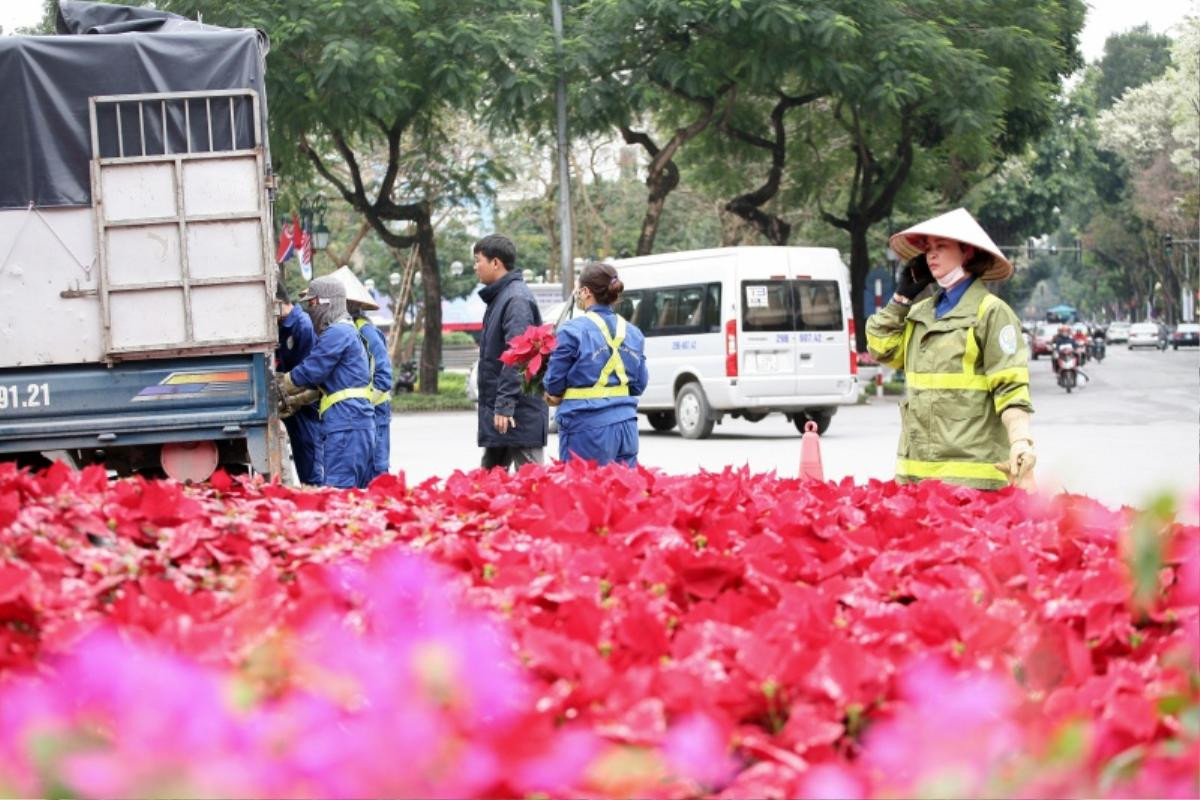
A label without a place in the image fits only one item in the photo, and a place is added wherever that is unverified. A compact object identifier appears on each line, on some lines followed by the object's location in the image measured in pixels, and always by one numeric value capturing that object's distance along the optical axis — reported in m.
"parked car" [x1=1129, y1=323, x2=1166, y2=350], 73.69
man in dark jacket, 9.17
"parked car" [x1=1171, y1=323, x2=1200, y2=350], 71.81
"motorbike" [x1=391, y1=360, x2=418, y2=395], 36.75
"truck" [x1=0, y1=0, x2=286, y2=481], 9.83
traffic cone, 8.35
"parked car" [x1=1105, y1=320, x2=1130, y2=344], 89.44
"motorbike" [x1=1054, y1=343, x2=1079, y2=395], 33.88
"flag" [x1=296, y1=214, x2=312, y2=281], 29.70
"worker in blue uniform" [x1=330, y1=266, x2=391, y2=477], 10.65
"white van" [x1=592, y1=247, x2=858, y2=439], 21.50
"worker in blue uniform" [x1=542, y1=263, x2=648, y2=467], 8.37
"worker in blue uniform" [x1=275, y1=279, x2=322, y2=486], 10.78
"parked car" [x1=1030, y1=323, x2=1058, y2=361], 63.38
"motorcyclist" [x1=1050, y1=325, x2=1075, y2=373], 34.40
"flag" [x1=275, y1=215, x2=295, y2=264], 26.38
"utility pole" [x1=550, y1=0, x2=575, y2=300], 28.73
